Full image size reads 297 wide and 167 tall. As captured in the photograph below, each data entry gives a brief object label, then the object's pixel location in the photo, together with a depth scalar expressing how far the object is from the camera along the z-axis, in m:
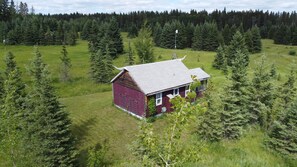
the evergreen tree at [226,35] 77.37
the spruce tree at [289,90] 19.59
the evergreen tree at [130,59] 43.06
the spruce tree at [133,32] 98.69
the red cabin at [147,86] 23.88
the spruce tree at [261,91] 19.77
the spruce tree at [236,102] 18.30
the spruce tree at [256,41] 68.19
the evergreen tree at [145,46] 45.62
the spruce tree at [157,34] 83.19
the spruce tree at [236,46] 49.51
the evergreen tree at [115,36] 62.38
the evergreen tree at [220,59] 45.56
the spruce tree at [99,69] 38.00
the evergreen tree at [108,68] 38.78
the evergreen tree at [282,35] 87.38
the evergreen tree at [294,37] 85.70
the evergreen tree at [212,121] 17.72
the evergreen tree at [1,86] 21.41
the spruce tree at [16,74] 22.23
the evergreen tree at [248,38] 66.19
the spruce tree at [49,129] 13.94
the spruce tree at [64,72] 39.45
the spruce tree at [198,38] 73.25
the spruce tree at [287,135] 16.36
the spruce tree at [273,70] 25.77
